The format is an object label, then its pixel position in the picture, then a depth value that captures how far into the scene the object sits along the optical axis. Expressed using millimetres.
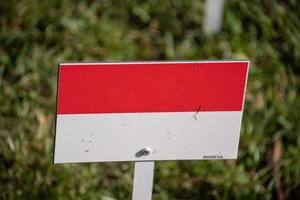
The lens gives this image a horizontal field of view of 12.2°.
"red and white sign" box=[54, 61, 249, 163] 3883
